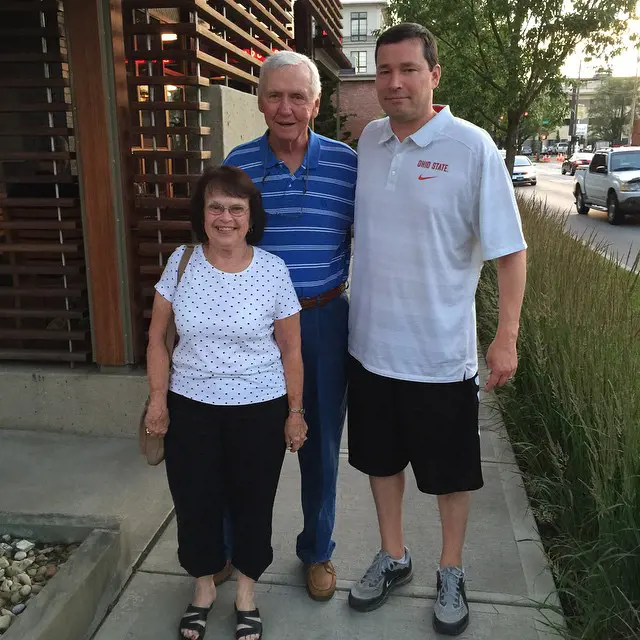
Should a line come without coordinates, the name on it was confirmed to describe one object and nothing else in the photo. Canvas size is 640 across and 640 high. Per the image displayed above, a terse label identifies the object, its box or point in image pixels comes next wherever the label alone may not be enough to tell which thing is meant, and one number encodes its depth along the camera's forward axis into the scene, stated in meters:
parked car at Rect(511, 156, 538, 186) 29.66
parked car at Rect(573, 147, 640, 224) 15.97
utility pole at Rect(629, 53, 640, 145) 56.84
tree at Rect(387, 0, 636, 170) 10.82
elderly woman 2.12
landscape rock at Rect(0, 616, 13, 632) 2.28
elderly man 2.28
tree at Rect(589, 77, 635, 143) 84.44
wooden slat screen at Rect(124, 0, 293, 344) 3.70
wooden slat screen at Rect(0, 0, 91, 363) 3.59
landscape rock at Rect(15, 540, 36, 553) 2.71
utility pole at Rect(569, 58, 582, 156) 73.00
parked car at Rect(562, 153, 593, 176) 39.60
